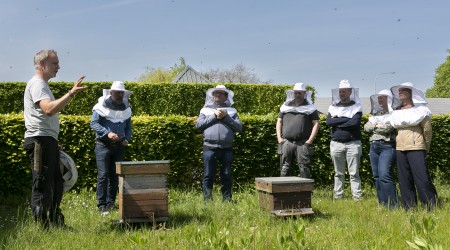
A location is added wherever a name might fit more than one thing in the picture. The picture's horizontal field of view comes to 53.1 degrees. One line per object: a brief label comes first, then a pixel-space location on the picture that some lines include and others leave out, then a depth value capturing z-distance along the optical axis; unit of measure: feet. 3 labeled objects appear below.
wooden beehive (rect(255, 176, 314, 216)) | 19.58
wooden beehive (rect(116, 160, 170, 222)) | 18.33
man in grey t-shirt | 16.67
